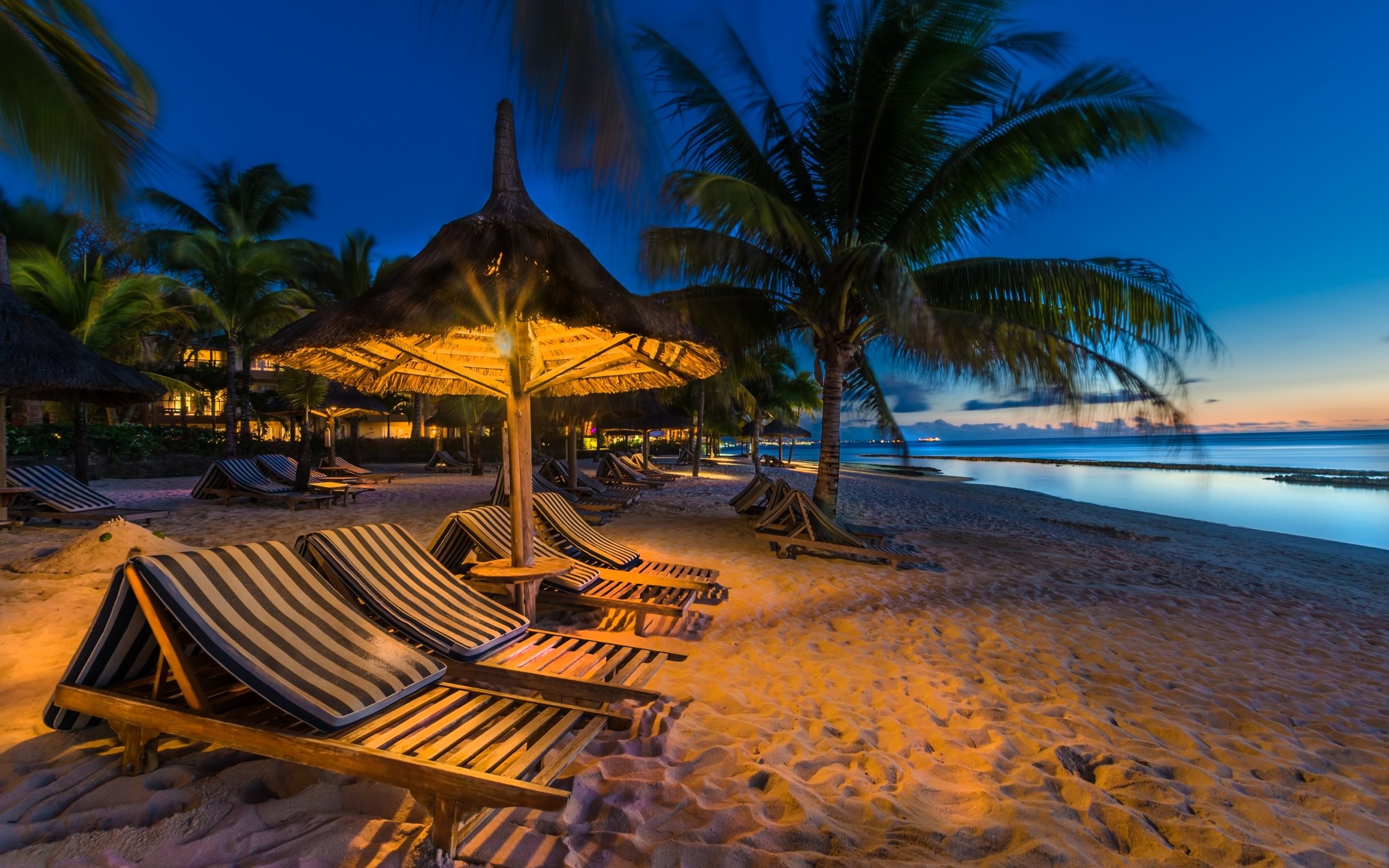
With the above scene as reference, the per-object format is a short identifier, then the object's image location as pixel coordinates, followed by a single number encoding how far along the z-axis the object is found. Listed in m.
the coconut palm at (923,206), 5.81
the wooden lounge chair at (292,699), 1.73
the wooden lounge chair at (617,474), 14.26
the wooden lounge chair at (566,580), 4.03
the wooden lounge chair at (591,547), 4.86
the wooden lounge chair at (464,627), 2.57
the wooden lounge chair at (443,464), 18.75
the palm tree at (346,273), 20.30
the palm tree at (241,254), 14.01
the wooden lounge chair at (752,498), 9.16
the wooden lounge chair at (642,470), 16.52
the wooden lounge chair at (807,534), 6.46
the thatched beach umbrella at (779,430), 33.81
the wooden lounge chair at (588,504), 7.86
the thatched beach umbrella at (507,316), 2.95
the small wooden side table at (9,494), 6.06
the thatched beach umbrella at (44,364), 5.99
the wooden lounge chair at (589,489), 10.96
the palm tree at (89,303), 10.95
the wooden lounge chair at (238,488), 9.21
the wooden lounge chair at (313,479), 10.02
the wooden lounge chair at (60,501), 6.90
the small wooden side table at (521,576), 3.43
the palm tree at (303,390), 15.67
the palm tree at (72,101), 3.47
